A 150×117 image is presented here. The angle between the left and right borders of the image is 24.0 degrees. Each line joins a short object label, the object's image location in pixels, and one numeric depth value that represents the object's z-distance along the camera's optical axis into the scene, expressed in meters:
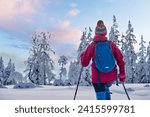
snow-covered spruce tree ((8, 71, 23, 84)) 35.15
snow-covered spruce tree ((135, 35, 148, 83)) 34.55
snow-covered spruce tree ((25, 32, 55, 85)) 23.63
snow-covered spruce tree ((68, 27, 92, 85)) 18.08
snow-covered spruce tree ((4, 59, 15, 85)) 37.41
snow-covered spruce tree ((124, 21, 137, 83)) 25.98
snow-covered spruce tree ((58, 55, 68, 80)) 29.26
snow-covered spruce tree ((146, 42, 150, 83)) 33.31
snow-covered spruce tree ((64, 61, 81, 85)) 27.88
